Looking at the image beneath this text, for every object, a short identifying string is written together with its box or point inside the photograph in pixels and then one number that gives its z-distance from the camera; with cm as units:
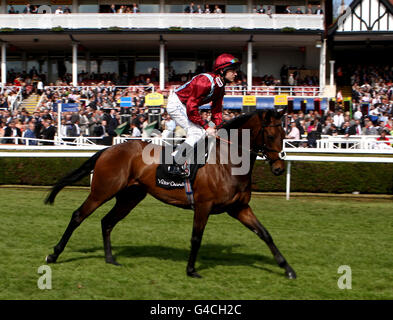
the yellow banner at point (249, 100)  1878
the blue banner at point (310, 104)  2236
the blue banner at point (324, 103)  2189
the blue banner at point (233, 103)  2145
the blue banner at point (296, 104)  2159
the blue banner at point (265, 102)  2105
